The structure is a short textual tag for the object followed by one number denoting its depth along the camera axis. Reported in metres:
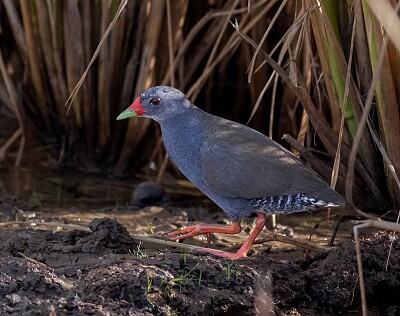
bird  8.92
